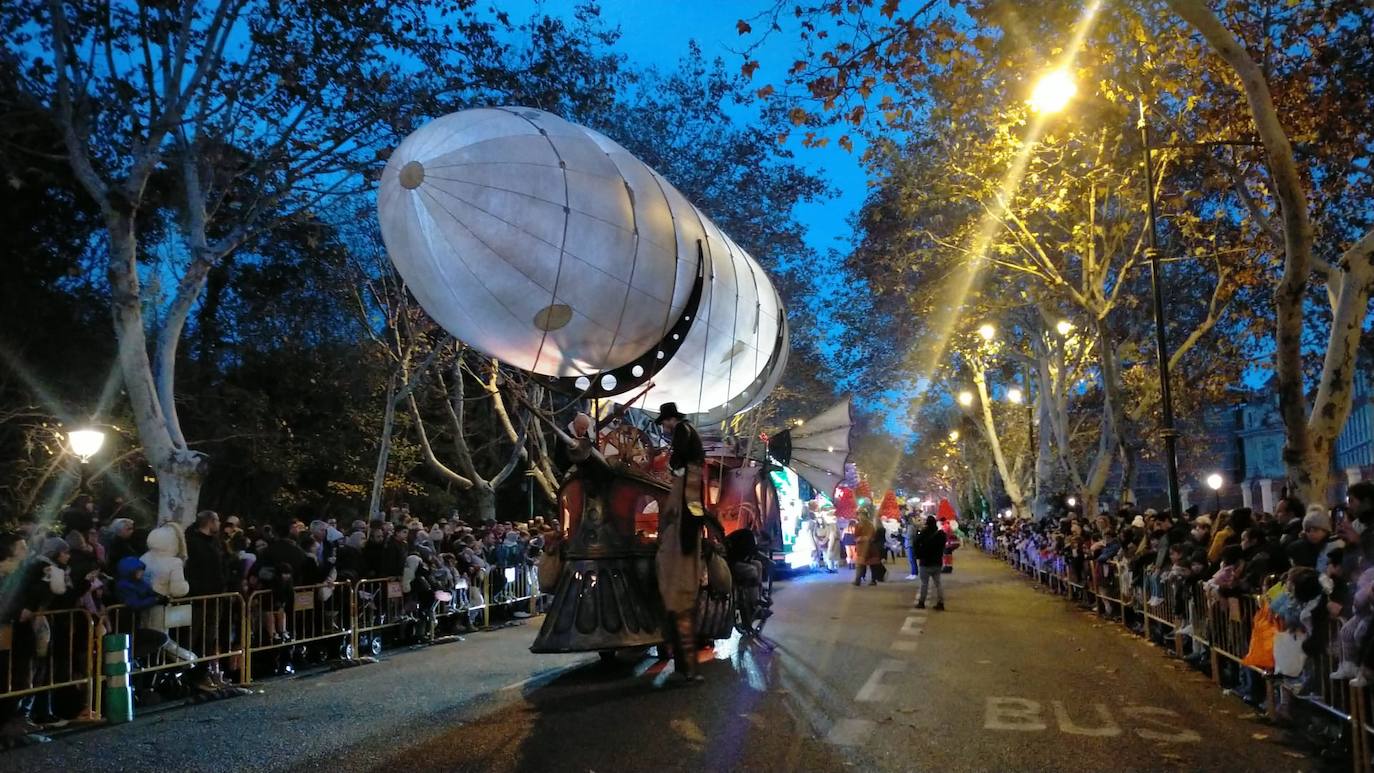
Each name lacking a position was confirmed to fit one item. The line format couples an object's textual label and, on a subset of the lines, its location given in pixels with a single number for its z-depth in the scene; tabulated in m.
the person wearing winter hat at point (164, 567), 9.62
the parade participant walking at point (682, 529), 8.51
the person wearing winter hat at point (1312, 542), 7.89
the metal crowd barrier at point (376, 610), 13.24
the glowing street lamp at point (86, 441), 13.34
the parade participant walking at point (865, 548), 24.38
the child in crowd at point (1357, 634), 5.79
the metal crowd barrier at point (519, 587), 17.67
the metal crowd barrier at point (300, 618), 11.22
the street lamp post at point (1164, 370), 15.05
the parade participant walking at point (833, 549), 33.31
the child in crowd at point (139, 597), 9.43
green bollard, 8.63
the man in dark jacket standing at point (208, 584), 10.28
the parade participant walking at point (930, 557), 17.44
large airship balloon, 8.26
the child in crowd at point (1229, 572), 9.08
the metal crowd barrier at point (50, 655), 8.05
